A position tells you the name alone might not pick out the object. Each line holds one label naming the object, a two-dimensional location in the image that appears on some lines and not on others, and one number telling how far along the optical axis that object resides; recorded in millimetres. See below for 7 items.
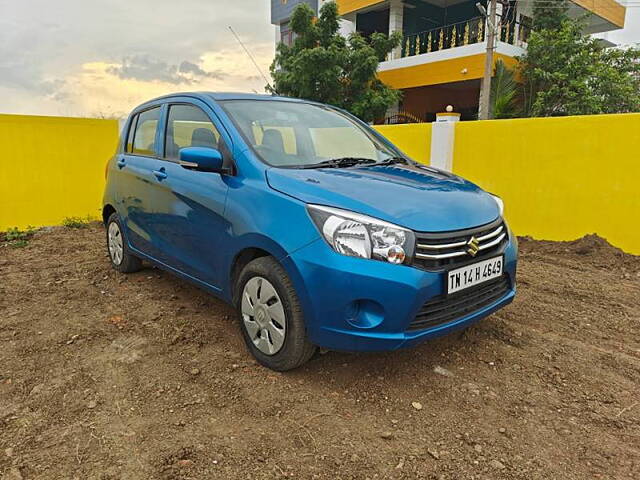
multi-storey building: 14844
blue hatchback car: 2279
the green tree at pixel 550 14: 14961
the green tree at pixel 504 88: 13117
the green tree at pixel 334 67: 13672
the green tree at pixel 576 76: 12586
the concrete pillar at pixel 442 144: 6383
